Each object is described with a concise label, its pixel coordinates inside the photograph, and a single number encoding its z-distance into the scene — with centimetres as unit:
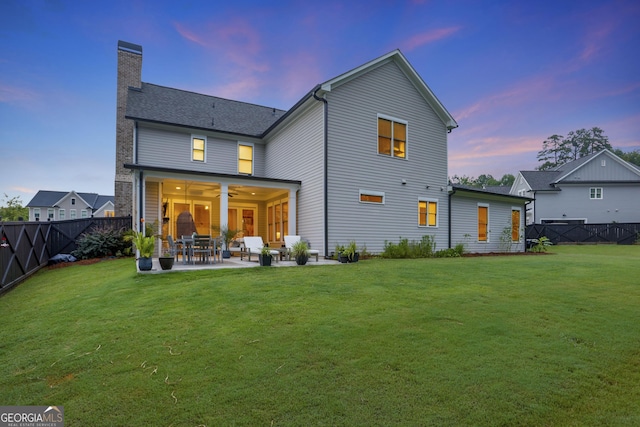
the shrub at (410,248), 1252
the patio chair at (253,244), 1138
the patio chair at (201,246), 960
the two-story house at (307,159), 1231
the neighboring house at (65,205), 4566
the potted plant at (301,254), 969
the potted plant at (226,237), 1180
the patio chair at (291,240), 1209
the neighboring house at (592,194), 2925
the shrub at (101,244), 1276
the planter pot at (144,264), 810
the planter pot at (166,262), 830
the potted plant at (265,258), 916
